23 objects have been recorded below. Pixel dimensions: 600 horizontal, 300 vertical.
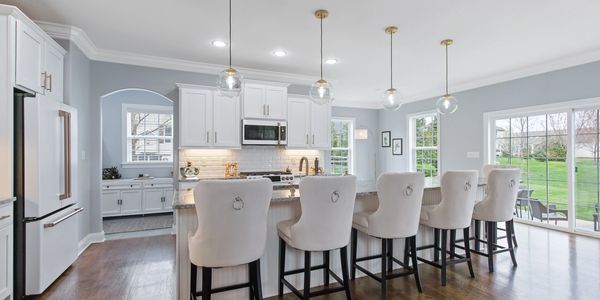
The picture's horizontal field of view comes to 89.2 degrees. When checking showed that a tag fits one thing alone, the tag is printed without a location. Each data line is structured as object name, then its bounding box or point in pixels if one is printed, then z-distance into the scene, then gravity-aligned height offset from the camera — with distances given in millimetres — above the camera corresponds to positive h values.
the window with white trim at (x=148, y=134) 6207 +334
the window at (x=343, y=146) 8172 +111
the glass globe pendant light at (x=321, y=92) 3248 +631
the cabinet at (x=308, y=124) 5254 +452
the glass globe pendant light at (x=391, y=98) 3562 +612
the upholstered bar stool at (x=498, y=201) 3070 -530
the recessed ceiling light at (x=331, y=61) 4605 +1375
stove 4832 -404
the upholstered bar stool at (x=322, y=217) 2117 -480
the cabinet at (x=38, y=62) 2520 +823
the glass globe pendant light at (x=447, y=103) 3734 +578
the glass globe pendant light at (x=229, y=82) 2851 +643
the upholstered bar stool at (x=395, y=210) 2412 -486
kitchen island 2308 -890
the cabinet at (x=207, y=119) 4535 +479
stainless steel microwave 4879 +289
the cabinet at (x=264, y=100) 4895 +817
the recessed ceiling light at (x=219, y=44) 3901 +1383
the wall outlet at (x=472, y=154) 5822 -82
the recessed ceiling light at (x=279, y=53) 4238 +1377
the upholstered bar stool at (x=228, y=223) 1840 -458
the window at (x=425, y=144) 6934 +152
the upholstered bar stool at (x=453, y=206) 2748 -513
